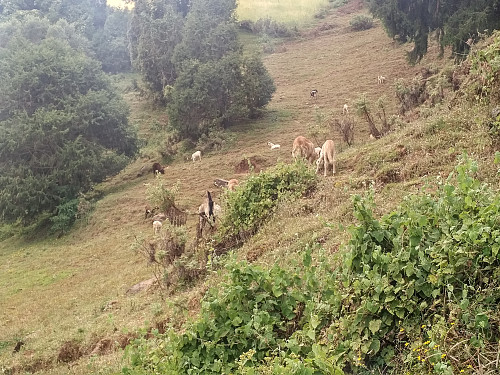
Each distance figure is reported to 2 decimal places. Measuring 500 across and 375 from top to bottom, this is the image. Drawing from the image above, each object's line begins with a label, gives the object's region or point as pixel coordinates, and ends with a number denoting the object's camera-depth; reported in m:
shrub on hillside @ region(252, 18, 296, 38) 48.34
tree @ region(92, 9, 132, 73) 50.34
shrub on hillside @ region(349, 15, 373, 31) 43.69
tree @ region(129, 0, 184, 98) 34.91
